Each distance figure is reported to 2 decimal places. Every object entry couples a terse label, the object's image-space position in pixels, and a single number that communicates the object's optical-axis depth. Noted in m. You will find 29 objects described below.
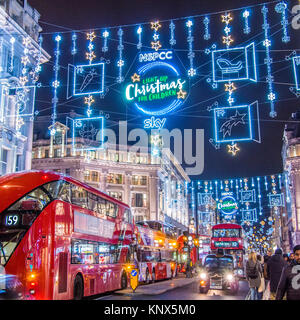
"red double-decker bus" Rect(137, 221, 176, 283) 23.89
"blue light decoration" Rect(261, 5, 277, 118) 15.37
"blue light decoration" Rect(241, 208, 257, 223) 56.22
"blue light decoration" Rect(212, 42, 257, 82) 15.48
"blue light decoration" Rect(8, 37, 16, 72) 27.96
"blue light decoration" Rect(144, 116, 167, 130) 16.78
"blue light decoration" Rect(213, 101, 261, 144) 16.19
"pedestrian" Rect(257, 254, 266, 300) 11.31
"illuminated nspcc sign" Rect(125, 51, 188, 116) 15.53
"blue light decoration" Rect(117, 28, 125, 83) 17.05
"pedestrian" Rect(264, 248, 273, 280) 11.07
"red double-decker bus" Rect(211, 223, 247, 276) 32.28
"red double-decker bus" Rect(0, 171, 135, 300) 11.20
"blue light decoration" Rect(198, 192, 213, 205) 52.53
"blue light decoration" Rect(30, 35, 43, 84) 30.93
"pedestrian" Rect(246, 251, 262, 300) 11.57
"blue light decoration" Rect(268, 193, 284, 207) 53.75
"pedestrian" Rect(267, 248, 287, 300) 10.02
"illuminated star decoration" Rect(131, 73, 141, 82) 16.23
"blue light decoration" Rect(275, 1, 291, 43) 14.92
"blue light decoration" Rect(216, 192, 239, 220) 40.94
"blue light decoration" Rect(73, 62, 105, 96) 17.53
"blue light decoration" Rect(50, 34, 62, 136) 18.77
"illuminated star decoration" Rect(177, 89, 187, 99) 15.38
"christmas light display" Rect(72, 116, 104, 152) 19.69
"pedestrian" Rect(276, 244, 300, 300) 6.24
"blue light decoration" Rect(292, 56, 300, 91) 15.12
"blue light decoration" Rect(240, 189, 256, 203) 43.66
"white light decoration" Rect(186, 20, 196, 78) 16.22
